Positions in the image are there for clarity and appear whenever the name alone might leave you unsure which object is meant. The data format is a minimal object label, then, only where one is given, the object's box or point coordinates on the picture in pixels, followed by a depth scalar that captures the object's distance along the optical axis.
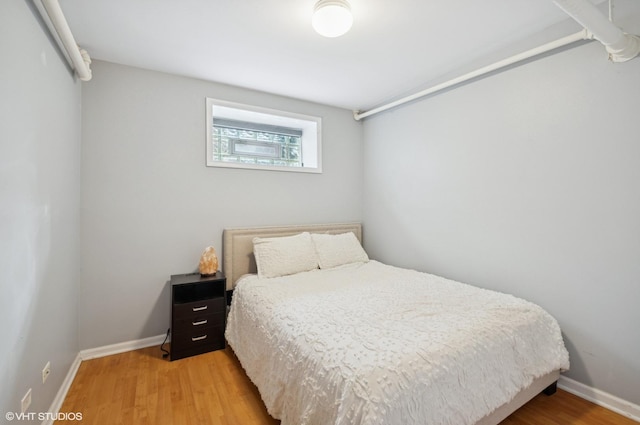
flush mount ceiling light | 1.64
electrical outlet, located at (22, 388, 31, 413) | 1.30
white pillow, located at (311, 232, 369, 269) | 2.94
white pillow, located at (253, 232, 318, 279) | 2.64
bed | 1.15
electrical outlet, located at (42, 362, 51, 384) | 1.53
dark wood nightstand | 2.30
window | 2.93
